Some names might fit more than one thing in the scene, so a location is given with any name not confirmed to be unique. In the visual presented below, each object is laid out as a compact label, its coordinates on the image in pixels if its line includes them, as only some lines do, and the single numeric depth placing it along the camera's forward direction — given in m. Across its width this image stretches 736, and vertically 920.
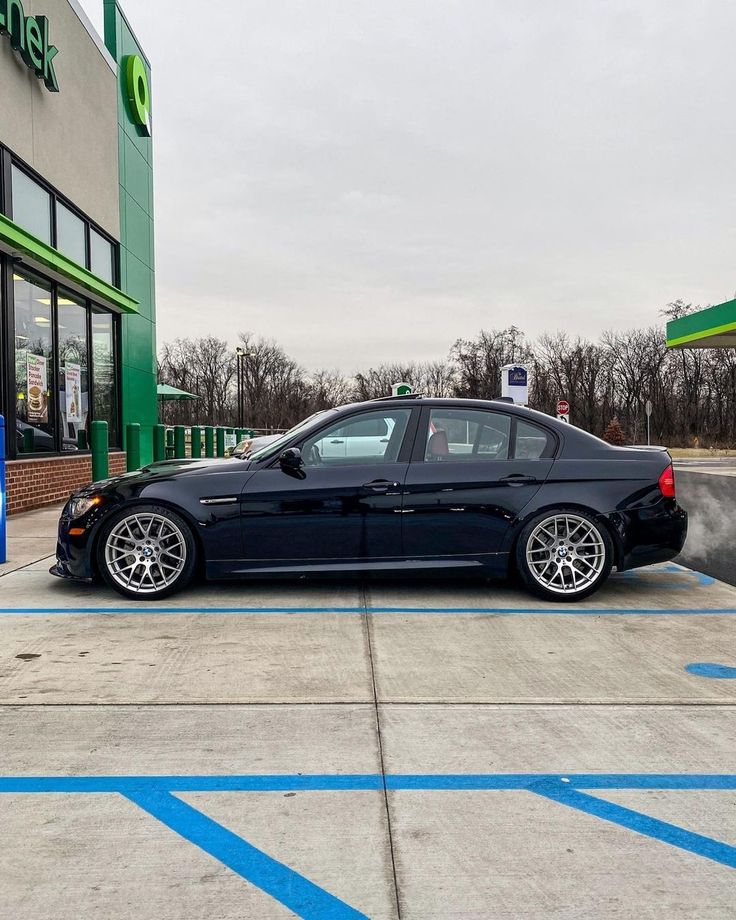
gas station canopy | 24.48
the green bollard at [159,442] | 19.58
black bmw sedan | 6.24
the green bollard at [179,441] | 22.47
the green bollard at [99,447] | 12.07
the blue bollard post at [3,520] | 7.46
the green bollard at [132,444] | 13.81
